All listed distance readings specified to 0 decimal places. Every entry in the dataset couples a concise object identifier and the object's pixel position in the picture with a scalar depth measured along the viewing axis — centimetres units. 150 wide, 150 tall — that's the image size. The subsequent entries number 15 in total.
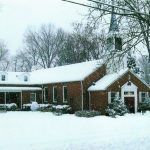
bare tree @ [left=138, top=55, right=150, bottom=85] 9194
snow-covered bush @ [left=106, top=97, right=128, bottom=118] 3554
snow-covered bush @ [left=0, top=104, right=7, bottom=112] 4458
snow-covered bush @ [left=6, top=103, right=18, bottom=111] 4509
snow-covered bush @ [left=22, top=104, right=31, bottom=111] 4658
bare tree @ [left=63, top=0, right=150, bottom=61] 1784
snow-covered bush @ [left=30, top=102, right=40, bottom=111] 4503
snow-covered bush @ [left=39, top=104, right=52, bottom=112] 4293
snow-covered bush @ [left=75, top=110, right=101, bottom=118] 3512
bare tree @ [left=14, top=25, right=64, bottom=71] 7669
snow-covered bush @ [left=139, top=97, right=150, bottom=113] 3912
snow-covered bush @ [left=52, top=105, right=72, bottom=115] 3989
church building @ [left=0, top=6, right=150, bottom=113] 3841
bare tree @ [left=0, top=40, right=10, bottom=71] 8424
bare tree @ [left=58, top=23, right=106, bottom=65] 6141
